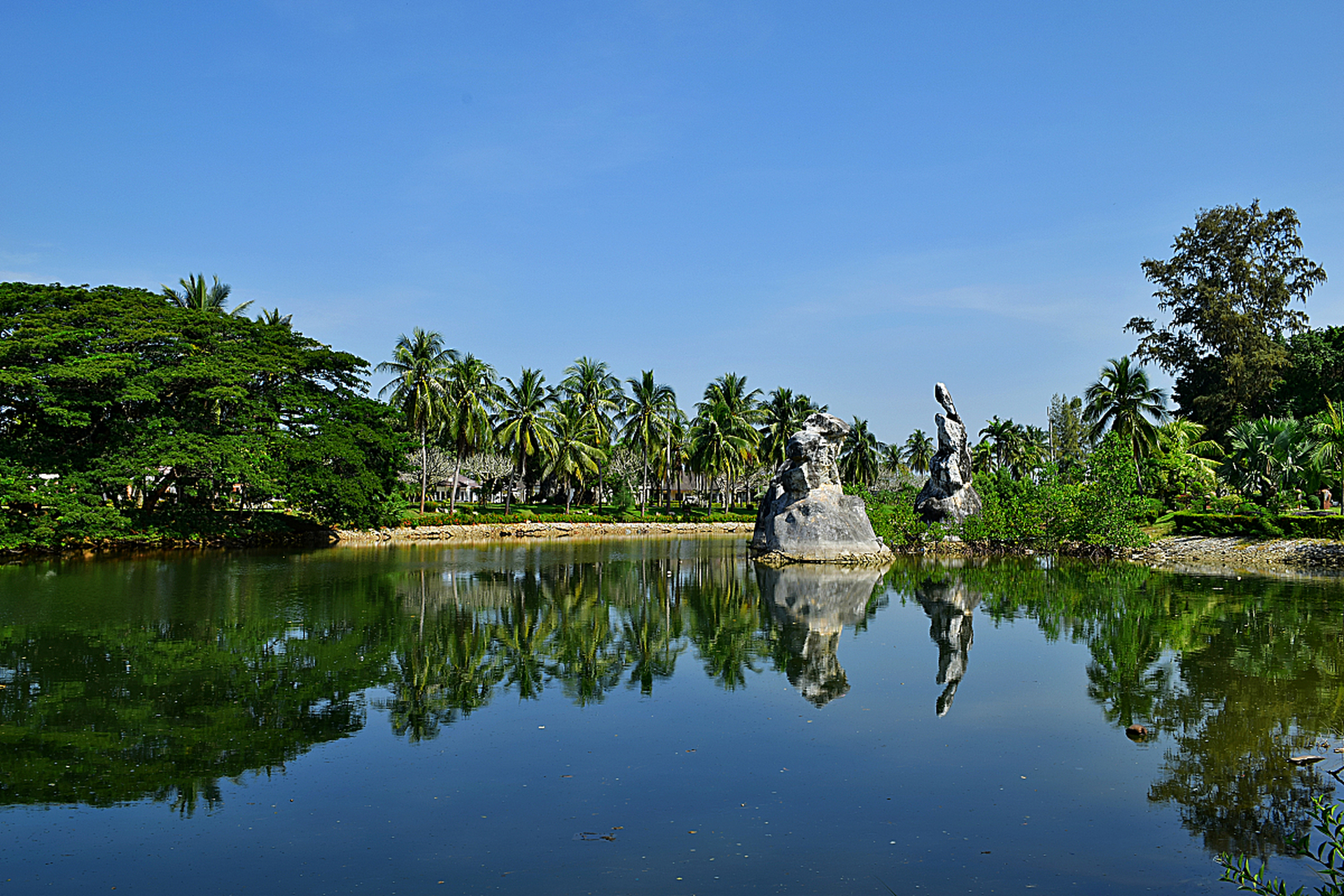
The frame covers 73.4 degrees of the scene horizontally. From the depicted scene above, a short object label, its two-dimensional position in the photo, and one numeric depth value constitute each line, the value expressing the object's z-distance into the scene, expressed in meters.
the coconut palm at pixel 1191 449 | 36.59
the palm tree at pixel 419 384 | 47.84
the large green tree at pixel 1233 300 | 41.59
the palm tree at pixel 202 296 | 40.69
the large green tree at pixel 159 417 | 28.75
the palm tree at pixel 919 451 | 87.88
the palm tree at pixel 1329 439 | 27.08
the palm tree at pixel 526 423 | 53.34
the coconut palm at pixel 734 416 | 58.53
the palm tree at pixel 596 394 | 58.66
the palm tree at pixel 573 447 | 54.69
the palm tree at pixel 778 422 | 63.66
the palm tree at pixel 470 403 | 49.97
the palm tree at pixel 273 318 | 42.44
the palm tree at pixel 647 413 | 56.41
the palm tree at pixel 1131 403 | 40.97
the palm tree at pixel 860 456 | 72.75
